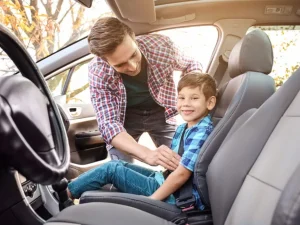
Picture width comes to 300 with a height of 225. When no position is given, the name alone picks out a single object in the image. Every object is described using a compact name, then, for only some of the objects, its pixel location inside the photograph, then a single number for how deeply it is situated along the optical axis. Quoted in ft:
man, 6.34
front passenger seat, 5.05
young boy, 5.43
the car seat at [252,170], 3.57
